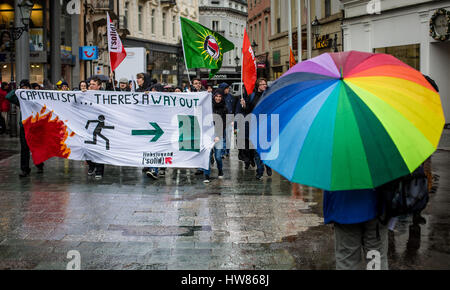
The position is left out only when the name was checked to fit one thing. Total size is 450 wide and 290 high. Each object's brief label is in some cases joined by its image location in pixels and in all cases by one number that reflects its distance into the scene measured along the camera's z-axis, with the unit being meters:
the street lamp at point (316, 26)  23.47
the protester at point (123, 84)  12.38
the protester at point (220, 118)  11.55
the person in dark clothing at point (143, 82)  12.02
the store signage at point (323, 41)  28.20
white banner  11.16
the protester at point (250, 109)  11.31
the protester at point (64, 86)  14.33
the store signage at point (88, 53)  32.50
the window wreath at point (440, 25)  19.14
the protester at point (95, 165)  11.46
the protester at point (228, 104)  12.19
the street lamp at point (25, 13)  15.76
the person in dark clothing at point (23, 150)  11.48
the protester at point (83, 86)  11.99
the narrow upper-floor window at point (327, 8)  29.79
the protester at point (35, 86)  13.08
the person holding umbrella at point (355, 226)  3.98
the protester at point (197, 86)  12.46
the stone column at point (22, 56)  22.91
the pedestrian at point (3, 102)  21.45
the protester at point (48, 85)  16.39
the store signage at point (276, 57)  38.16
